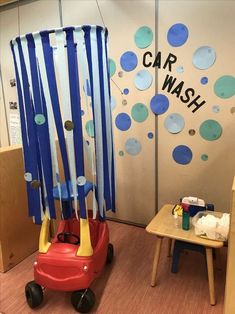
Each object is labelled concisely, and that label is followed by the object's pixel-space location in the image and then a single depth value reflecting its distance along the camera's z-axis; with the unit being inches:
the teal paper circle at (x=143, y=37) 84.6
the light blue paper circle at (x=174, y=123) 86.4
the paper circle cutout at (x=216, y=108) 79.8
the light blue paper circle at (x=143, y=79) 88.0
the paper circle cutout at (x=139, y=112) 91.4
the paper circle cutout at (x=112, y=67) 92.8
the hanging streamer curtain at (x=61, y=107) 53.7
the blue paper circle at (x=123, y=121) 95.3
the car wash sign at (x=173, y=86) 82.6
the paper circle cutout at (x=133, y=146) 95.6
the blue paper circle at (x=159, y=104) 87.4
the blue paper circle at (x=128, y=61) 88.9
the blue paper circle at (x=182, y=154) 87.2
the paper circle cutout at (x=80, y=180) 57.9
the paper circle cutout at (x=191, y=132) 85.0
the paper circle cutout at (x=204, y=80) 79.6
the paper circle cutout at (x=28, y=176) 61.7
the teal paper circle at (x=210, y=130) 81.1
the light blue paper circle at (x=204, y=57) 77.2
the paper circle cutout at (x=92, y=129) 59.8
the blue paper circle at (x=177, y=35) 79.4
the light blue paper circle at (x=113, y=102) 96.1
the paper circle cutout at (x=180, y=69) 82.3
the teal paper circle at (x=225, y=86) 76.3
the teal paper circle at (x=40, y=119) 56.9
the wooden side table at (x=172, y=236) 61.4
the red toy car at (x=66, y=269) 59.7
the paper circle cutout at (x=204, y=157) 84.6
